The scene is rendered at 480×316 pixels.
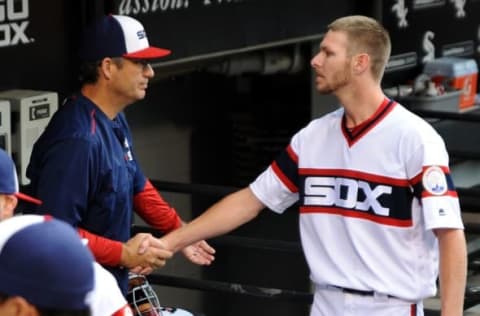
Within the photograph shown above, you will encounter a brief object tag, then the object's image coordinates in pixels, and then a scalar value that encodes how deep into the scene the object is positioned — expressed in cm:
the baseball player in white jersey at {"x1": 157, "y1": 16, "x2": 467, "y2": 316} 812
